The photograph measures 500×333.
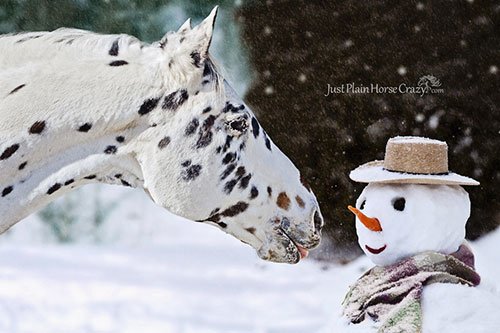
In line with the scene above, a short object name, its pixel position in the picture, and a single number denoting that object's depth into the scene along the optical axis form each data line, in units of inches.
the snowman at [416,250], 349.5
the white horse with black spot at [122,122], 353.7
